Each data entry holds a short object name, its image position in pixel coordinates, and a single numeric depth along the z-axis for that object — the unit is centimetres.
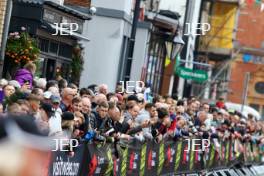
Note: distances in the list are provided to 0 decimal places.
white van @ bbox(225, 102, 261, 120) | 4366
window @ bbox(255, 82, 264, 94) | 7056
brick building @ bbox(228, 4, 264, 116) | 6781
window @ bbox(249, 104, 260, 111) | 6957
